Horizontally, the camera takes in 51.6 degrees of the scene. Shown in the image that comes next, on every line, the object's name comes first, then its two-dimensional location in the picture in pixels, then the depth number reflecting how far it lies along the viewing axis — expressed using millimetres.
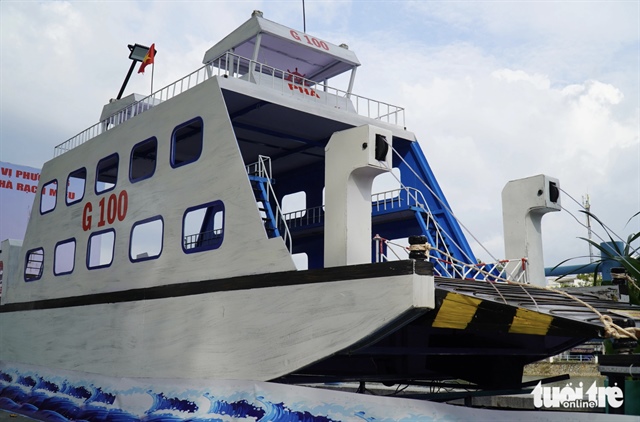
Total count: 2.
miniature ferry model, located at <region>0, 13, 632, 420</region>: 6652
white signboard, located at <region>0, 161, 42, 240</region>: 26156
